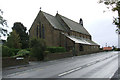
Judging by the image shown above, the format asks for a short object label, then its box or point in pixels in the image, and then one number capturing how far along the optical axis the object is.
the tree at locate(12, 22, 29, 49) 31.59
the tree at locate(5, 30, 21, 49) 23.97
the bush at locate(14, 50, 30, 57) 14.73
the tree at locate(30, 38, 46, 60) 16.02
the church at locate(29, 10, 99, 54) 27.53
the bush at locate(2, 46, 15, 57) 12.53
